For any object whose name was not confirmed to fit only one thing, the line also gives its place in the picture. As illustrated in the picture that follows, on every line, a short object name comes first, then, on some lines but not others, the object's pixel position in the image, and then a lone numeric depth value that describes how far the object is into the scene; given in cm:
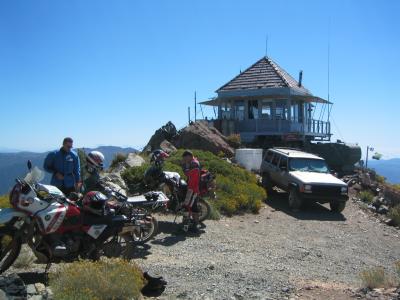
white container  2348
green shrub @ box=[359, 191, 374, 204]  2102
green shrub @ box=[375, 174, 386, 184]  2784
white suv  1677
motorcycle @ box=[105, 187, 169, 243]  795
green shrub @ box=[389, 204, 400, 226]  1734
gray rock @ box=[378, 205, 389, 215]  1916
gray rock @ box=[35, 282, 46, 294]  587
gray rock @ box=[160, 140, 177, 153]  2272
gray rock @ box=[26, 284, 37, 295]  582
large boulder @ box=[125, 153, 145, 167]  1823
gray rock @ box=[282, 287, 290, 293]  735
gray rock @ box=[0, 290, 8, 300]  516
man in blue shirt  927
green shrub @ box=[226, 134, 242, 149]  2703
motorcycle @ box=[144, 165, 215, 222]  1165
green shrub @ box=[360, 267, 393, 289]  789
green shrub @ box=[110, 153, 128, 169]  2038
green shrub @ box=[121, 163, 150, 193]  1482
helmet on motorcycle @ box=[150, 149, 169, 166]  1167
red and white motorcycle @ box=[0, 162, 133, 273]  644
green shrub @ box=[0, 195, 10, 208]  1102
